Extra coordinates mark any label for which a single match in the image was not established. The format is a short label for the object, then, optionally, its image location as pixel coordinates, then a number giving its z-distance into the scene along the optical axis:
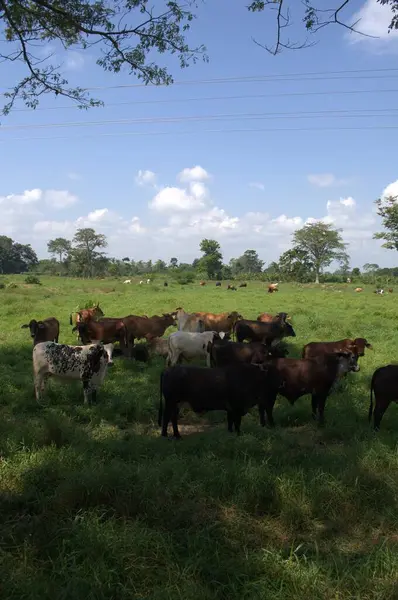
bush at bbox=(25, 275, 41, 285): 44.95
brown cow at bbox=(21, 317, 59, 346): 11.81
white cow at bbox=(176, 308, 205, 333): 13.98
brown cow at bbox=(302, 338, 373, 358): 9.70
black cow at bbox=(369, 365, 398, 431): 7.01
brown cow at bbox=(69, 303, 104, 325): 13.73
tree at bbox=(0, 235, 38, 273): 88.89
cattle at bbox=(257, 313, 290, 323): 15.41
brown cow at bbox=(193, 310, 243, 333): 14.82
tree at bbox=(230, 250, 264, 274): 113.25
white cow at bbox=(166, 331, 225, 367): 10.66
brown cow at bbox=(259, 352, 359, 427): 7.59
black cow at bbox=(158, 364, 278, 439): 6.80
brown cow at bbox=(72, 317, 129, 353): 12.45
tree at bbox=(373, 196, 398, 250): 50.84
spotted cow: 8.14
